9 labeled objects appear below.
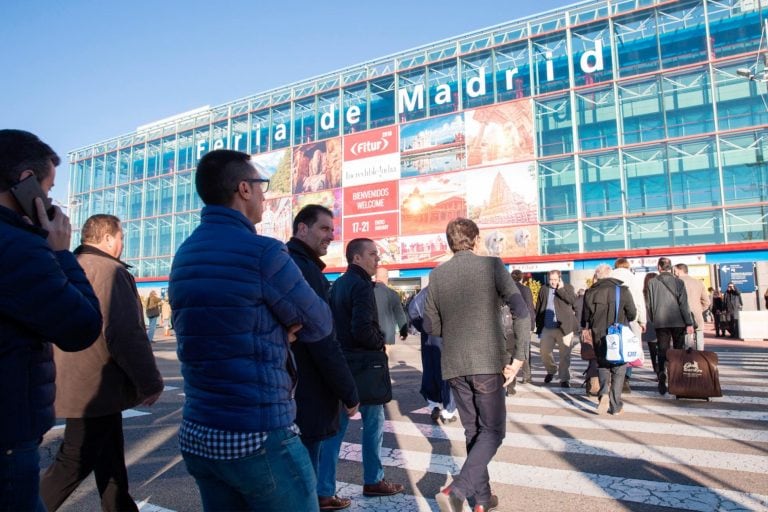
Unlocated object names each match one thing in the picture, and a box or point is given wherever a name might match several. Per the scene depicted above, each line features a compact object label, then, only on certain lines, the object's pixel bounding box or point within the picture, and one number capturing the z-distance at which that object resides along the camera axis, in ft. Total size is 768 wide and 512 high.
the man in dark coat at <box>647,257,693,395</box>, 25.96
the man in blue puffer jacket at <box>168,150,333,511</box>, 5.99
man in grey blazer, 11.19
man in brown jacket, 9.85
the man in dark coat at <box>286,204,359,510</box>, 8.31
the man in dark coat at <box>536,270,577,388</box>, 29.04
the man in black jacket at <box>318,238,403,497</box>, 12.57
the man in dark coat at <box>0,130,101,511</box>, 5.63
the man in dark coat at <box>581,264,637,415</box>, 21.89
